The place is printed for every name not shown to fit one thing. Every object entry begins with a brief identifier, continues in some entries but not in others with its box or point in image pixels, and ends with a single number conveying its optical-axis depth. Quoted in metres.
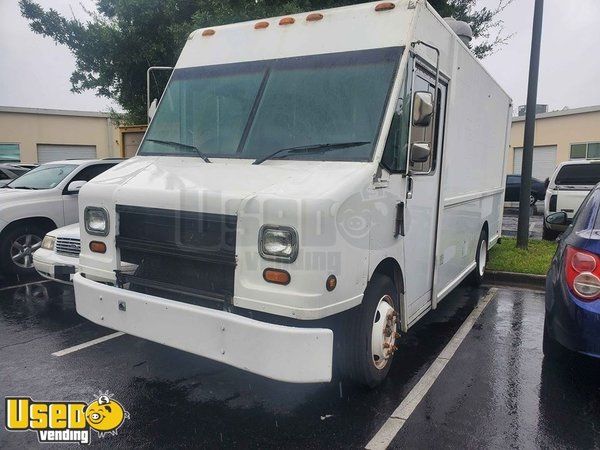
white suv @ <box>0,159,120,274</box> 6.94
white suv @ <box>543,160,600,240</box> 10.69
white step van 2.88
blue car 3.17
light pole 8.88
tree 11.59
